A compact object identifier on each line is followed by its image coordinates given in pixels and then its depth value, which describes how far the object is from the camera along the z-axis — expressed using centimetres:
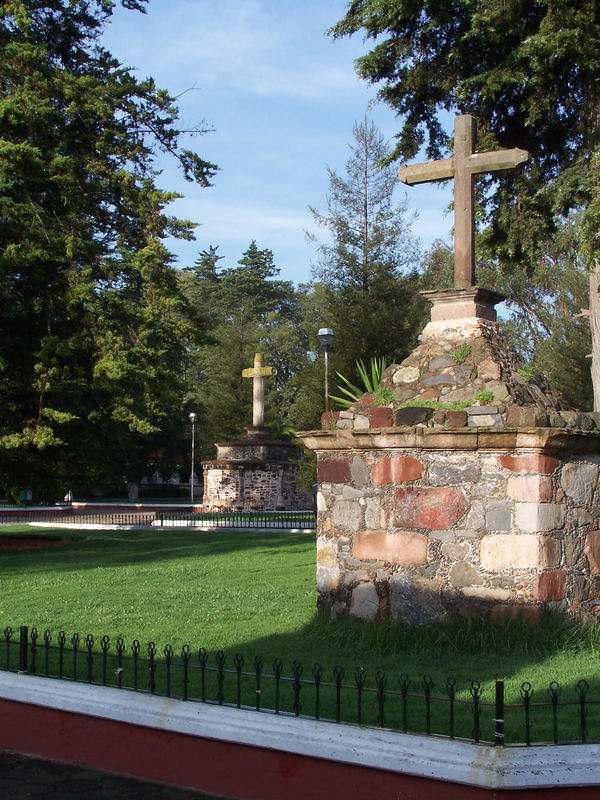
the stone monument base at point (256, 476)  3350
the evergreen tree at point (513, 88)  1491
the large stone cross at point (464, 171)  817
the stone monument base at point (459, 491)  707
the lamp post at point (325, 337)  1711
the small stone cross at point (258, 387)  3391
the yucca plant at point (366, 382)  847
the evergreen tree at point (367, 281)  2547
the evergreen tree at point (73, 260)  1580
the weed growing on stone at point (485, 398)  732
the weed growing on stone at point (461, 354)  767
